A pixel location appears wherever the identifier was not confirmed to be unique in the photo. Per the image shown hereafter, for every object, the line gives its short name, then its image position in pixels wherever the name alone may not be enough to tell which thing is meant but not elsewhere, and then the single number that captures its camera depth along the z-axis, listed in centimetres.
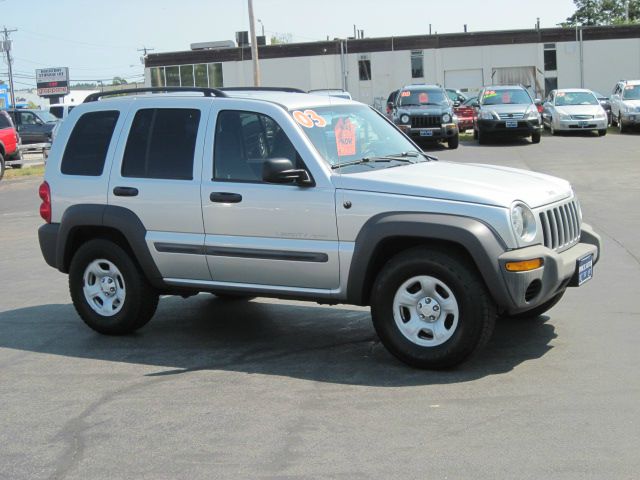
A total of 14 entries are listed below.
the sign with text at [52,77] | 9469
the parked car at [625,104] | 3081
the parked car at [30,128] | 3741
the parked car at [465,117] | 3547
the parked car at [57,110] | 5252
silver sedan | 2958
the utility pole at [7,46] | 9714
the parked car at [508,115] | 2730
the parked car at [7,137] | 2792
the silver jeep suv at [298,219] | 614
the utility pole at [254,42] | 4175
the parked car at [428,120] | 2716
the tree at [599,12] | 10119
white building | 5850
